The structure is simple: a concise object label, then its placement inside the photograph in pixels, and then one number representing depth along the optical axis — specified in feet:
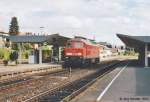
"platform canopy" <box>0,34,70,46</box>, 167.24
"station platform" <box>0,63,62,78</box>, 109.30
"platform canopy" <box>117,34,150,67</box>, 154.57
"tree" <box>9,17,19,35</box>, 454.56
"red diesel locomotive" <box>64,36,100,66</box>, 153.69
